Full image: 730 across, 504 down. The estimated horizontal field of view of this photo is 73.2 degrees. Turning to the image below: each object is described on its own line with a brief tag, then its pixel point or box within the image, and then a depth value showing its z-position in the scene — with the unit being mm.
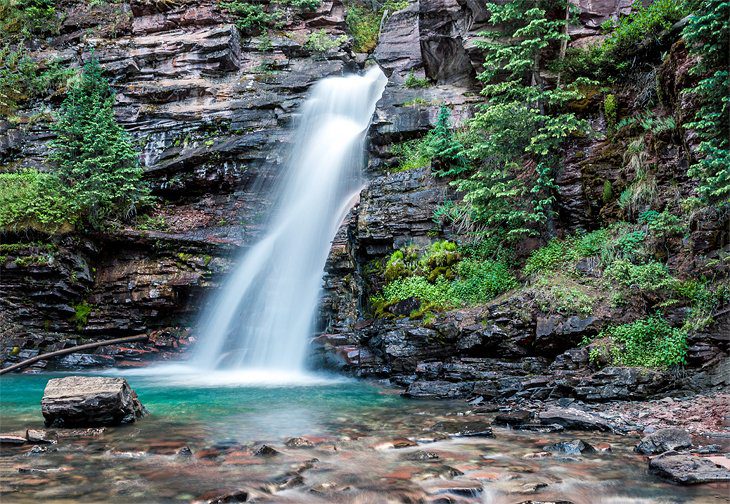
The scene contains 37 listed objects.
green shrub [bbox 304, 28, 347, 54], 23078
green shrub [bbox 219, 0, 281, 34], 23906
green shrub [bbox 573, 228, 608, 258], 10603
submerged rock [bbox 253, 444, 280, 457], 5686
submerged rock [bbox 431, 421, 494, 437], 6535
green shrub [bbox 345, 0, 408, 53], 26531
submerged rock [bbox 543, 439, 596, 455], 5723
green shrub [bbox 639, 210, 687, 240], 9383
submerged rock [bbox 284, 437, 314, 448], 6105
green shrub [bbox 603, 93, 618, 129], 12222
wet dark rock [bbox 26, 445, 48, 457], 5482
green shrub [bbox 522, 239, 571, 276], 10914
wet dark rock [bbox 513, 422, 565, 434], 6688
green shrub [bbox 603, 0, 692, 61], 11555
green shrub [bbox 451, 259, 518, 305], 11320
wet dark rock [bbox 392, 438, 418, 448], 6117
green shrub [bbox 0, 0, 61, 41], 23781
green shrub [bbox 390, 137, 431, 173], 15703
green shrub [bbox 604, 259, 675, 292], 9016
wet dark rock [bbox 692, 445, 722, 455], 5488
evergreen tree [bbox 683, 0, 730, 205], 8060
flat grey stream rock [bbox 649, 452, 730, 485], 4621
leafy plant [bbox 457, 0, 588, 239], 11648
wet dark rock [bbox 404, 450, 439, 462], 5550
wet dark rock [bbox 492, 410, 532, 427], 6973
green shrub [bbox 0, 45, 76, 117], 20814
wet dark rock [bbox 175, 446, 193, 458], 5594
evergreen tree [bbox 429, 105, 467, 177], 13812
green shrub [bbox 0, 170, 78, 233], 14930
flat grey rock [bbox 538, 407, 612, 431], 6691
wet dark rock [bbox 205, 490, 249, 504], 4234
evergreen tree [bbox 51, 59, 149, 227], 15656
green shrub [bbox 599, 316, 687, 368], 8203
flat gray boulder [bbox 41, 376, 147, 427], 6719
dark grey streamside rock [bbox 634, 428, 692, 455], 5627
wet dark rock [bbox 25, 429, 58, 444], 5929
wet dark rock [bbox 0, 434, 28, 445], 5863
